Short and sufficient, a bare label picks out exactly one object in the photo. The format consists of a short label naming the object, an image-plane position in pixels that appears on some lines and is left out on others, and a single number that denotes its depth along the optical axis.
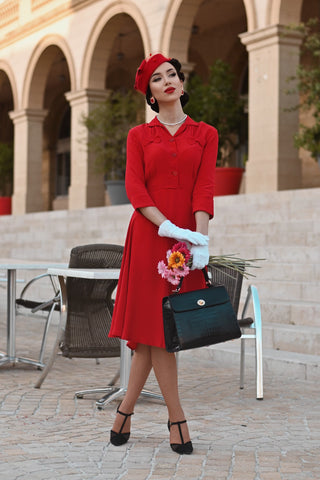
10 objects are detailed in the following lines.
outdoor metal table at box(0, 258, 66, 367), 10.42
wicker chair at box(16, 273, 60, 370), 9.45
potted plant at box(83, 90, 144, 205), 26.02
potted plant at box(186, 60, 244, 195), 23.34
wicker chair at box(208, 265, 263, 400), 8.41
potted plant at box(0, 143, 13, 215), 35.26
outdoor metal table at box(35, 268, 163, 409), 7.82
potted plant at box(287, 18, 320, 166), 18.28
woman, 6.20
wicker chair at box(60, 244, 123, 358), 8.58
